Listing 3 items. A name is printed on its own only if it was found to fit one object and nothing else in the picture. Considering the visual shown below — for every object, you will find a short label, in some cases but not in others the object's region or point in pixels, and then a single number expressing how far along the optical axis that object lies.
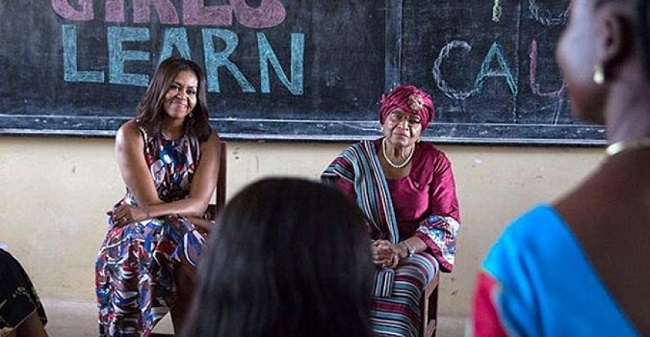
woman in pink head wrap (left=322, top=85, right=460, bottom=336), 3.14
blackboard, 3.62
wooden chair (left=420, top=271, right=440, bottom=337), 3.04
